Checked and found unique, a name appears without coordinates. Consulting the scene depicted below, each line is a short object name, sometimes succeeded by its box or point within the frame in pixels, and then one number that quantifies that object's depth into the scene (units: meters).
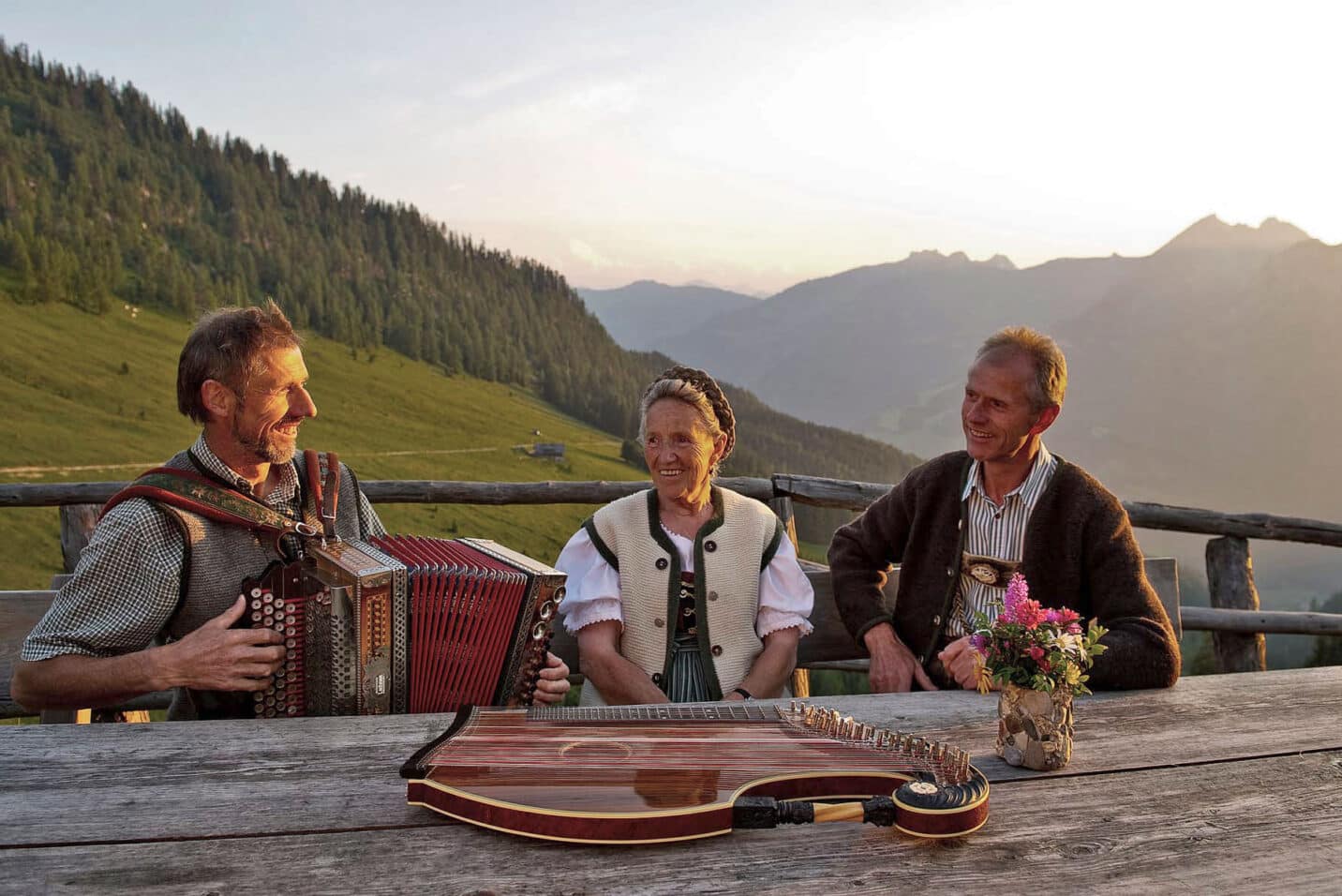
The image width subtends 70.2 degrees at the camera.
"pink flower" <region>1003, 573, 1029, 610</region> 2.03
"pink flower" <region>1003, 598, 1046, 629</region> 1.99
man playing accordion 2.37
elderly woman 3.12
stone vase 1.99
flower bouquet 1.97
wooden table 1.52
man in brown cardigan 2.93
